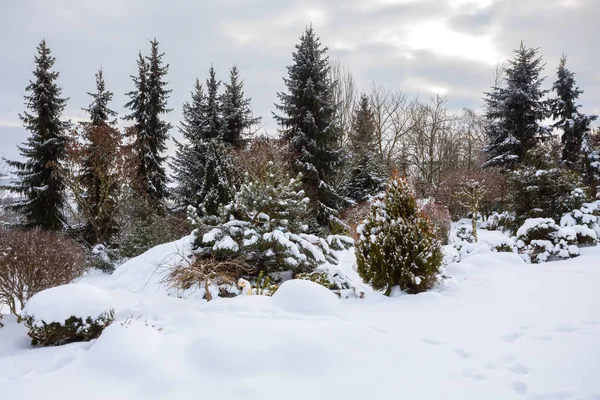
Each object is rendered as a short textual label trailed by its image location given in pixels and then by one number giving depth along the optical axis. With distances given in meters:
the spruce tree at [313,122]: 16.22
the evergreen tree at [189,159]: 17.91
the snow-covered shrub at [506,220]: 9.95
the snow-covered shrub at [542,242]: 7.35
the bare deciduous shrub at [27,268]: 4.67
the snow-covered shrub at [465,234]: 10.42
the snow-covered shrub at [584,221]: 7.92
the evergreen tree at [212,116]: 17.91
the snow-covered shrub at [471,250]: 7.57
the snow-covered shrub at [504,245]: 7.82
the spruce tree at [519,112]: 19.11
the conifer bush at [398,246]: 4.99
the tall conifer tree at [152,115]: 18.30
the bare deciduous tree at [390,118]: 24.72
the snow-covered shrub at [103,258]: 11.34
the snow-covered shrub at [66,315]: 3.46
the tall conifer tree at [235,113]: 18.28
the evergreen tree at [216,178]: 11.38
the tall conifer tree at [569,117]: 18.22
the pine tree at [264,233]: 6.08
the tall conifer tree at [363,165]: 19.80
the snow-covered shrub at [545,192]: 8.73
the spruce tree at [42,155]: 16.12
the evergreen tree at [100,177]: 15.08
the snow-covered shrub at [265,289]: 5.14
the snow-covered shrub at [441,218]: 13.23
